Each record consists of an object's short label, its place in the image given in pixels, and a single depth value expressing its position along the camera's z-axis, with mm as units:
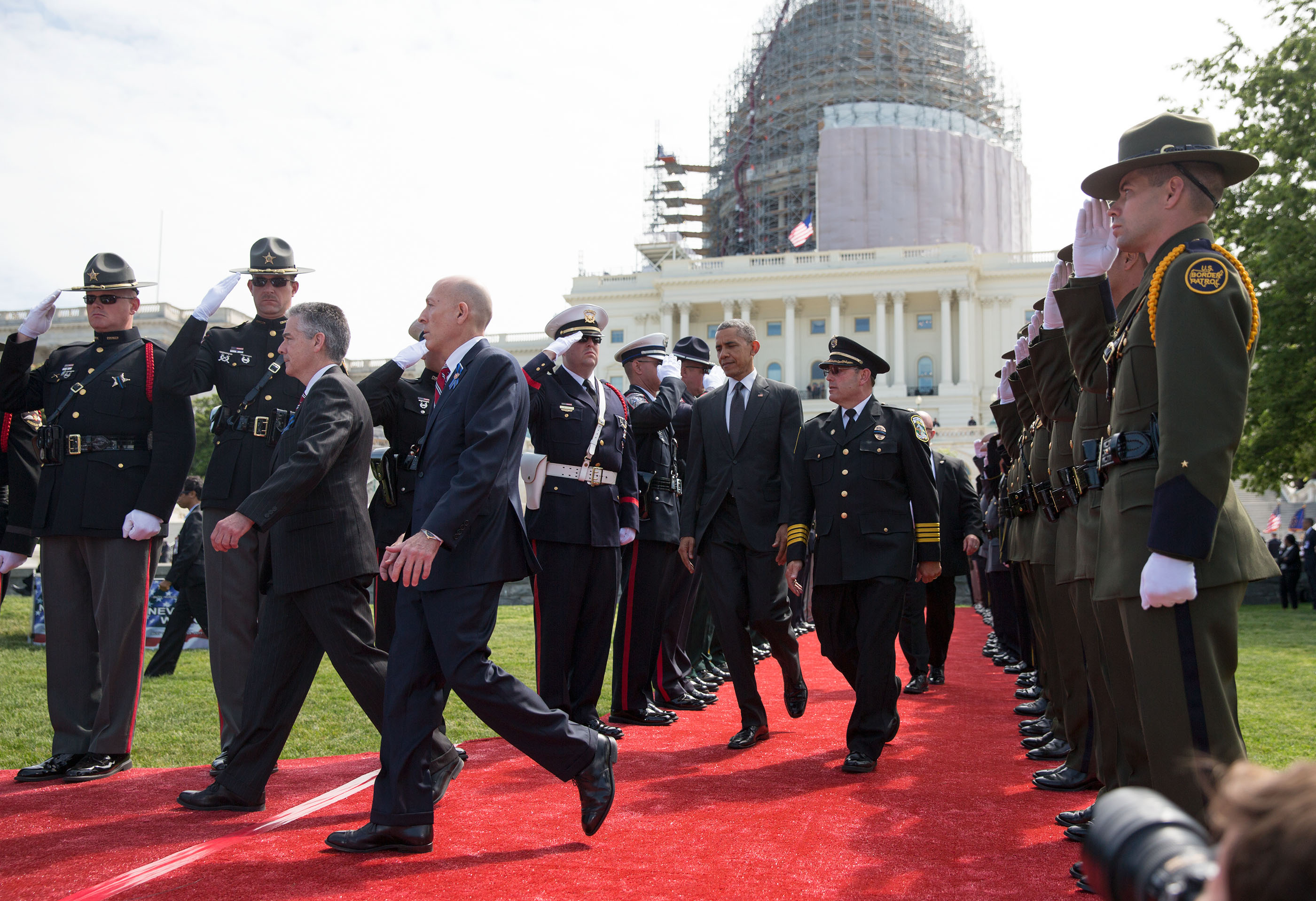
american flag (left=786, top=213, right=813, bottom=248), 68062
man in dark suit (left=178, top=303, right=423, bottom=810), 4688
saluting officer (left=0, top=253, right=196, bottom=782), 5746
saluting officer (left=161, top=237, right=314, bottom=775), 5809
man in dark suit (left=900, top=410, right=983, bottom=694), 9336
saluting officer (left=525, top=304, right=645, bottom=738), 6297
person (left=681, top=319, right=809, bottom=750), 6562
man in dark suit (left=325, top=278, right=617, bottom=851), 3998
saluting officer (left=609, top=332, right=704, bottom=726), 7363
